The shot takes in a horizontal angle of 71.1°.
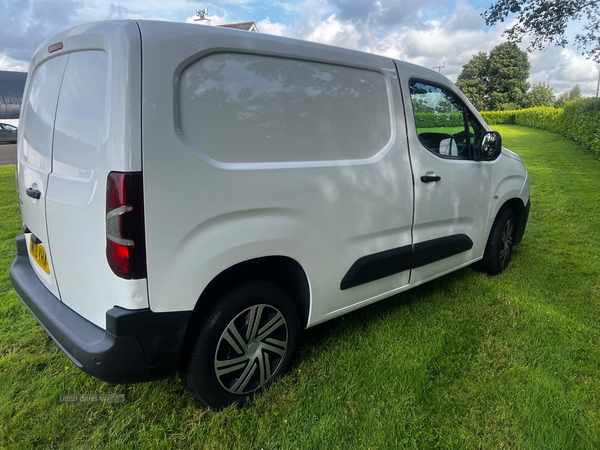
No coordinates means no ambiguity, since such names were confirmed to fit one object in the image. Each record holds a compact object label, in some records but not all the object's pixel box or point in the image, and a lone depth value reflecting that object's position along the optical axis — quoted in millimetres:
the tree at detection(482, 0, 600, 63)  11617
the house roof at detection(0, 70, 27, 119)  28300
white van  1787
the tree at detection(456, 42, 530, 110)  45656
